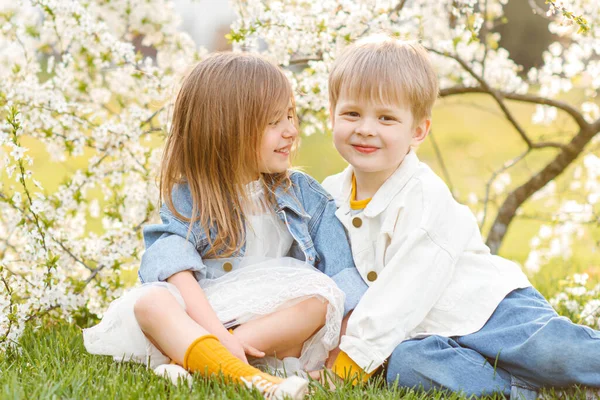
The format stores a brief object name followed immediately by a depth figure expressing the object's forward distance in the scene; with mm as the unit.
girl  2193
